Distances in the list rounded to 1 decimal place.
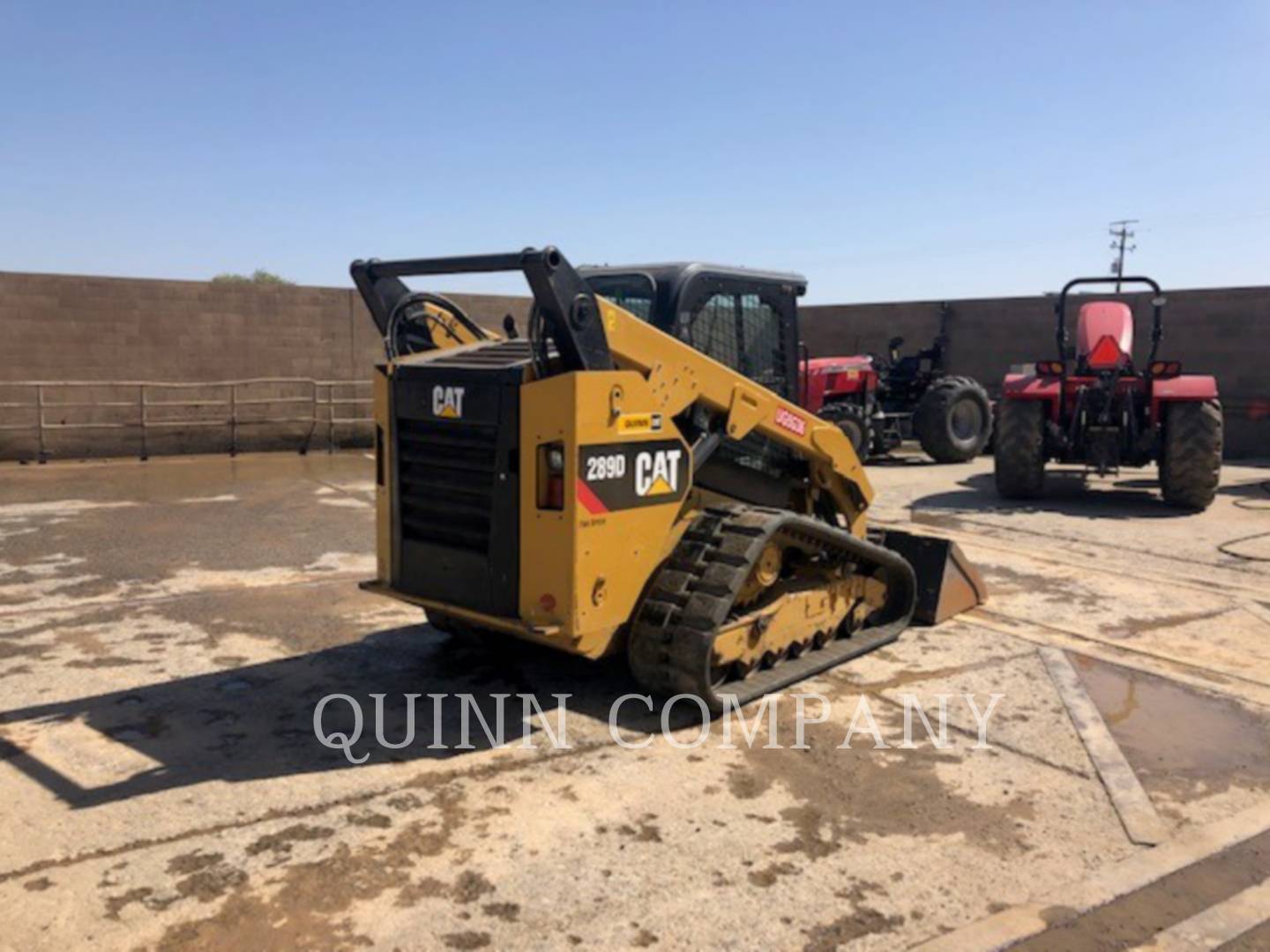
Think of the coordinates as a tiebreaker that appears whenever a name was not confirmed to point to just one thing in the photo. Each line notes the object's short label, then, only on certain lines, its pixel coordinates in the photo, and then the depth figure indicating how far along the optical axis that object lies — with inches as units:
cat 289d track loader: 177.9
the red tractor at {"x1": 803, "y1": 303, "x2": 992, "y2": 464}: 597.6
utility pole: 2383.1
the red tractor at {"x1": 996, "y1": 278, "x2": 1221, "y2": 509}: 432.5
